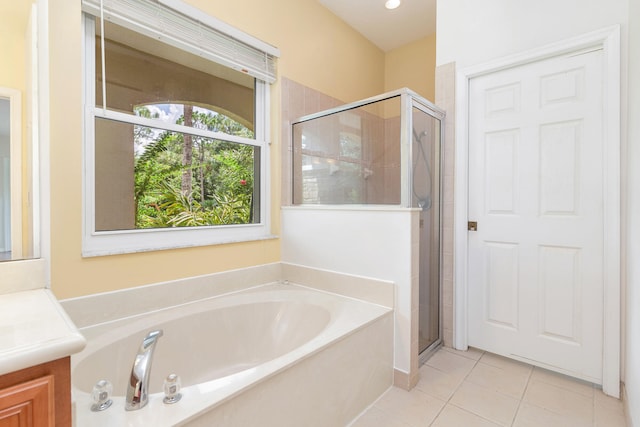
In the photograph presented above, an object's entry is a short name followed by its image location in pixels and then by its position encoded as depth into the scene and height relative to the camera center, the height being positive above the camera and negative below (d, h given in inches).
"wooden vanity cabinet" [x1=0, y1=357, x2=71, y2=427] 26.2 -16.2
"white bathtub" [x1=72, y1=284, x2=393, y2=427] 39.7 -26.5
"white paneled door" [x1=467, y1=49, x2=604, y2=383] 72.0 -1.0
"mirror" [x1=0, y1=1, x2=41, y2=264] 49.6 +11.3
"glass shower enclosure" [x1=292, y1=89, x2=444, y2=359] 76.9 +12.6
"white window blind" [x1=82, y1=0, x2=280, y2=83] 64.9 +41.8
